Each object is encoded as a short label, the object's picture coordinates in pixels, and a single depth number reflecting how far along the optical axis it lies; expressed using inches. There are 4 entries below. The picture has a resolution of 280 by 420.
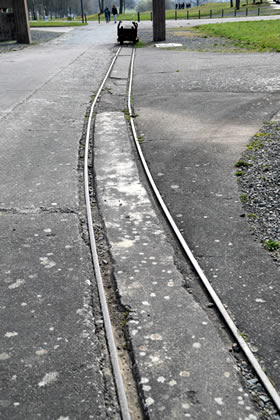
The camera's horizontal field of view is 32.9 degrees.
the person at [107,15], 2450.8
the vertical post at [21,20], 1331.2
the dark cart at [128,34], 1219.9
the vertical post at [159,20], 1206.3
